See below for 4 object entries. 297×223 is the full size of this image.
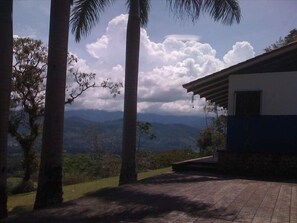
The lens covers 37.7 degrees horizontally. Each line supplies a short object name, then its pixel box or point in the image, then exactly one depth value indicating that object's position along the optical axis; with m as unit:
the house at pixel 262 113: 13.92
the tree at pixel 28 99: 20.03
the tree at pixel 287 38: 31.67
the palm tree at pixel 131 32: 13.20
